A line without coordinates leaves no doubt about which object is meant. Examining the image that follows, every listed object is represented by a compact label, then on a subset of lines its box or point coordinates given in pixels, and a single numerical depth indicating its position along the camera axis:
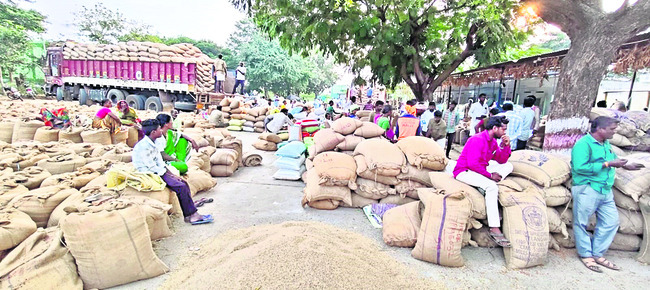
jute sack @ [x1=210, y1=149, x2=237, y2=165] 5.34
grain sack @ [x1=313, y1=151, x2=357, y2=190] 3.77
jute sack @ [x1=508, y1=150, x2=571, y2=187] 3.07
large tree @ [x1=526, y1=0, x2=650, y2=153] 3.72
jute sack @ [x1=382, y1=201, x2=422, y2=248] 2.90
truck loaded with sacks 13.52
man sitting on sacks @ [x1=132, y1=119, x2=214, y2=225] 3.14
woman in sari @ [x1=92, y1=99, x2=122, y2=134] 5.73
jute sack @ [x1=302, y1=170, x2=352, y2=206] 3.78
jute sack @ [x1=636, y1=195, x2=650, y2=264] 2.88
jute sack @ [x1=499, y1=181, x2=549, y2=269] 2.65
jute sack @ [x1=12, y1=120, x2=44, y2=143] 5.50
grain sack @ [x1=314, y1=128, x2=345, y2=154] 4.62
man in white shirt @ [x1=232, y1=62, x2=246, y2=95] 15.37
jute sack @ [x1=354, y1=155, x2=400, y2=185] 3.82
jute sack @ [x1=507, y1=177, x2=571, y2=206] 3.04
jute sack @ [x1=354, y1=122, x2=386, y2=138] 4.87
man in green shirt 2.75
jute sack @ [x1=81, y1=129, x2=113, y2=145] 5.41
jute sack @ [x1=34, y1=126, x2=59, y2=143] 5.42
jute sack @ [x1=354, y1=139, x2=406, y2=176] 3.73
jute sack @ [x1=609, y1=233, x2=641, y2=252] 3.02
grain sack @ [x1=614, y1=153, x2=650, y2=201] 2.92
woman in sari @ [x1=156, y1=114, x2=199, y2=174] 3.59
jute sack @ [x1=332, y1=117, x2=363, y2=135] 4.83
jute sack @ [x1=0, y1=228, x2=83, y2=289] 1.86
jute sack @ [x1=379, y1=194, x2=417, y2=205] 3.87
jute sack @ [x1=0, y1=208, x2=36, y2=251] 2.09
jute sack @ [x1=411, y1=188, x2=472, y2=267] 2.62
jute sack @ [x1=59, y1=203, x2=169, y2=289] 2.10
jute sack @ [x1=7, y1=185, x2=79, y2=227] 2.57
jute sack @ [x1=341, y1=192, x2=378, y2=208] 3.95
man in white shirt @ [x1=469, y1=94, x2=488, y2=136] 7.13
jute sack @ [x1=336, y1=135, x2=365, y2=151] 4.64
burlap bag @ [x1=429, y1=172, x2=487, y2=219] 2.90
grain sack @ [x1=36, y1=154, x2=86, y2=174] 3.70
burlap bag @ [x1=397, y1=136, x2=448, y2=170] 3.76
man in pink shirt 2.87
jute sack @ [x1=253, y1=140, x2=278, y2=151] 8.00
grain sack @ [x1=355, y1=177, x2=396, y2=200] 3.84
